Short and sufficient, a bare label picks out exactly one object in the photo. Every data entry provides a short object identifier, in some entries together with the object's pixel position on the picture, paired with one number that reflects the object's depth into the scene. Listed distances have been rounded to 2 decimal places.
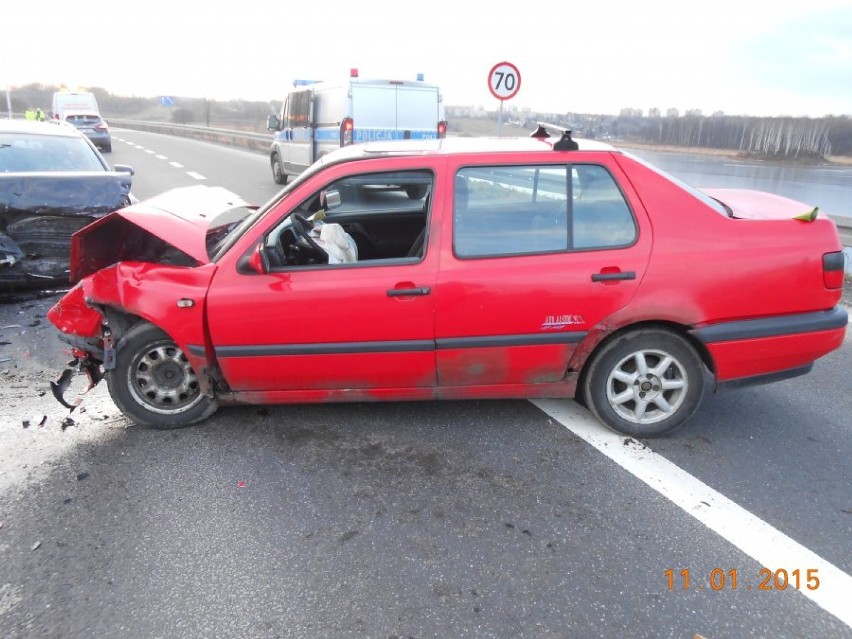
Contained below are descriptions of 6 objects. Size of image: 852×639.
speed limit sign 11.84
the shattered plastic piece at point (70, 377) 3.77
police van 13.20
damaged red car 3.39
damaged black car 5.91
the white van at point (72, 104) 27.52
